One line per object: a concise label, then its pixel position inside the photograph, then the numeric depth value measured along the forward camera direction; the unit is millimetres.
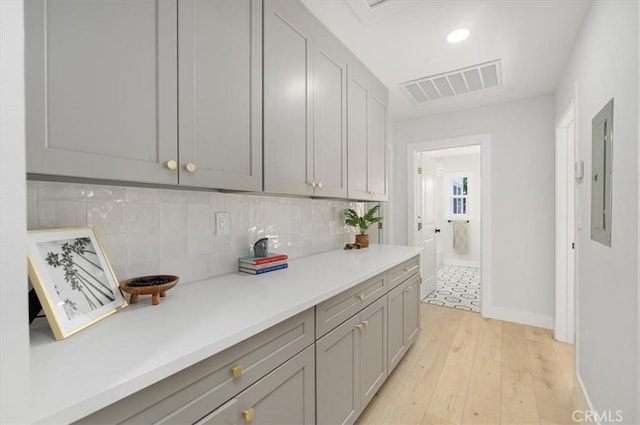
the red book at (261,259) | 1575
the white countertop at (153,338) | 560
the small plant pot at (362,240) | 2689
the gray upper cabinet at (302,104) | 1447
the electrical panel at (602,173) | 1369
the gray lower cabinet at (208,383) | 638
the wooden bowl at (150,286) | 1015
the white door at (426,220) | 3879
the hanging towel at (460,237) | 6047
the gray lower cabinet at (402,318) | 2029
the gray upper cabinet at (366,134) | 2186
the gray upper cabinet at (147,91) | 755
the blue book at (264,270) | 1569
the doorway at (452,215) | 3342
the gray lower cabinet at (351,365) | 1298
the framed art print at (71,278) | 763
